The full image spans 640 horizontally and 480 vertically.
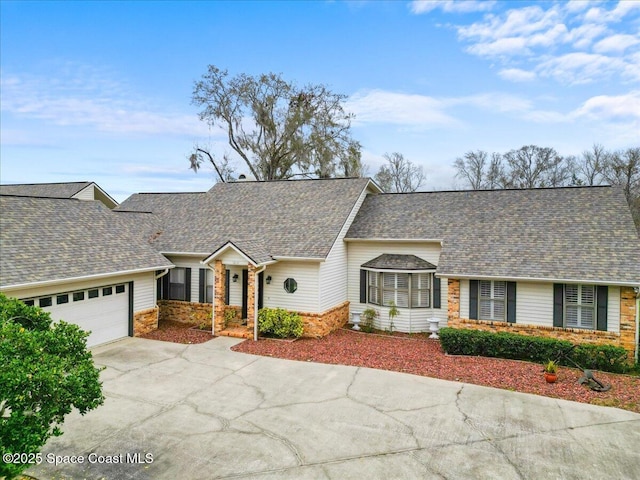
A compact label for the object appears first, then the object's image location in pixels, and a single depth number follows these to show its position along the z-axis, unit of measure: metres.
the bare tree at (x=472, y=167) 42.06
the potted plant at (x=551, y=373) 9.75
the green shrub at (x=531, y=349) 10.91
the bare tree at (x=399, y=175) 42.66
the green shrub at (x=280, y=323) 13.94
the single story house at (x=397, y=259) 12.08
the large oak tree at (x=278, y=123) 32.41
